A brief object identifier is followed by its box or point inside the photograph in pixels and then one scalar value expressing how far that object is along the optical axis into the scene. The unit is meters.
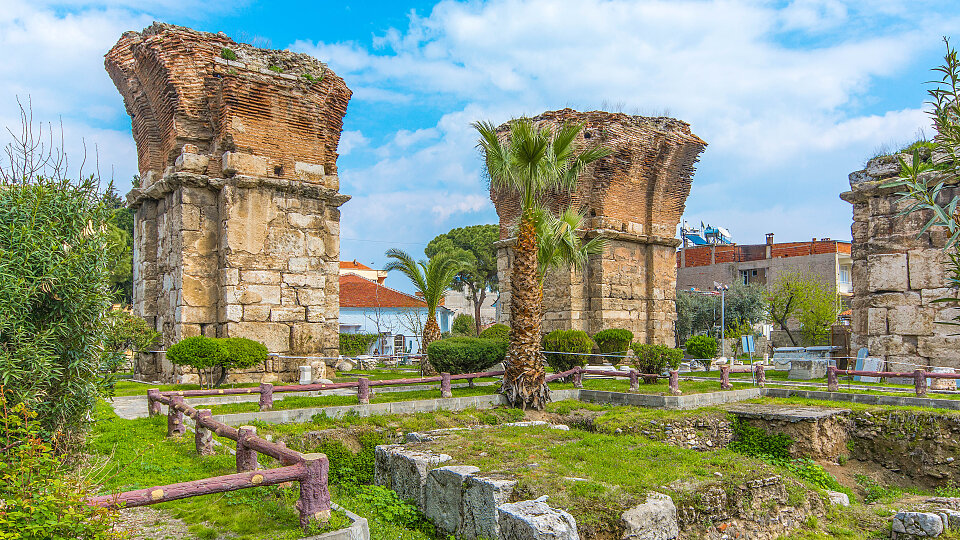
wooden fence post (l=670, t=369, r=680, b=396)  12.74
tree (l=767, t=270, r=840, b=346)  30.94
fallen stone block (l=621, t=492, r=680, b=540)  5.30
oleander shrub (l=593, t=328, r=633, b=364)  17.66
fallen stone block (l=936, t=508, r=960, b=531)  6.68
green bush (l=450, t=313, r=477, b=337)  42.41
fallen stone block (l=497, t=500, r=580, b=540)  4.92
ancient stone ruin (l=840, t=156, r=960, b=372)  13.87
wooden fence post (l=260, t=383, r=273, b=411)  9.67
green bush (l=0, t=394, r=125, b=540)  3.32
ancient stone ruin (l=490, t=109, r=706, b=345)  18.88
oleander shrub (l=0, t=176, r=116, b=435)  4.54
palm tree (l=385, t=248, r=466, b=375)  20.66
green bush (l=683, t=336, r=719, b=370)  18.94
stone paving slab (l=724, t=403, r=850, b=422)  10.43
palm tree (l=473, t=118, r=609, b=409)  11.50
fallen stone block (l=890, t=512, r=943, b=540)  6.57
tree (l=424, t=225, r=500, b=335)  42.66
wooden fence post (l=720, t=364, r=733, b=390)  13.70
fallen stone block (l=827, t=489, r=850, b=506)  7.89
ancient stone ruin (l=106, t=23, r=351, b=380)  13.49
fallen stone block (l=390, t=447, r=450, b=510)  6.79
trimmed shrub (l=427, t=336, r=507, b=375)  13.42
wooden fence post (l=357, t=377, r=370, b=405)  10.36
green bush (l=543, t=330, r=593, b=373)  15.75
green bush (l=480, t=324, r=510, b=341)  17.05
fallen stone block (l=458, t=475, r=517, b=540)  5.66
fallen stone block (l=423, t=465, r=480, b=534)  6.15
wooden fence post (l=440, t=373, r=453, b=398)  11.52
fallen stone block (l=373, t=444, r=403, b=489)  7.50
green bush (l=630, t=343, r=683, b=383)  15.15
